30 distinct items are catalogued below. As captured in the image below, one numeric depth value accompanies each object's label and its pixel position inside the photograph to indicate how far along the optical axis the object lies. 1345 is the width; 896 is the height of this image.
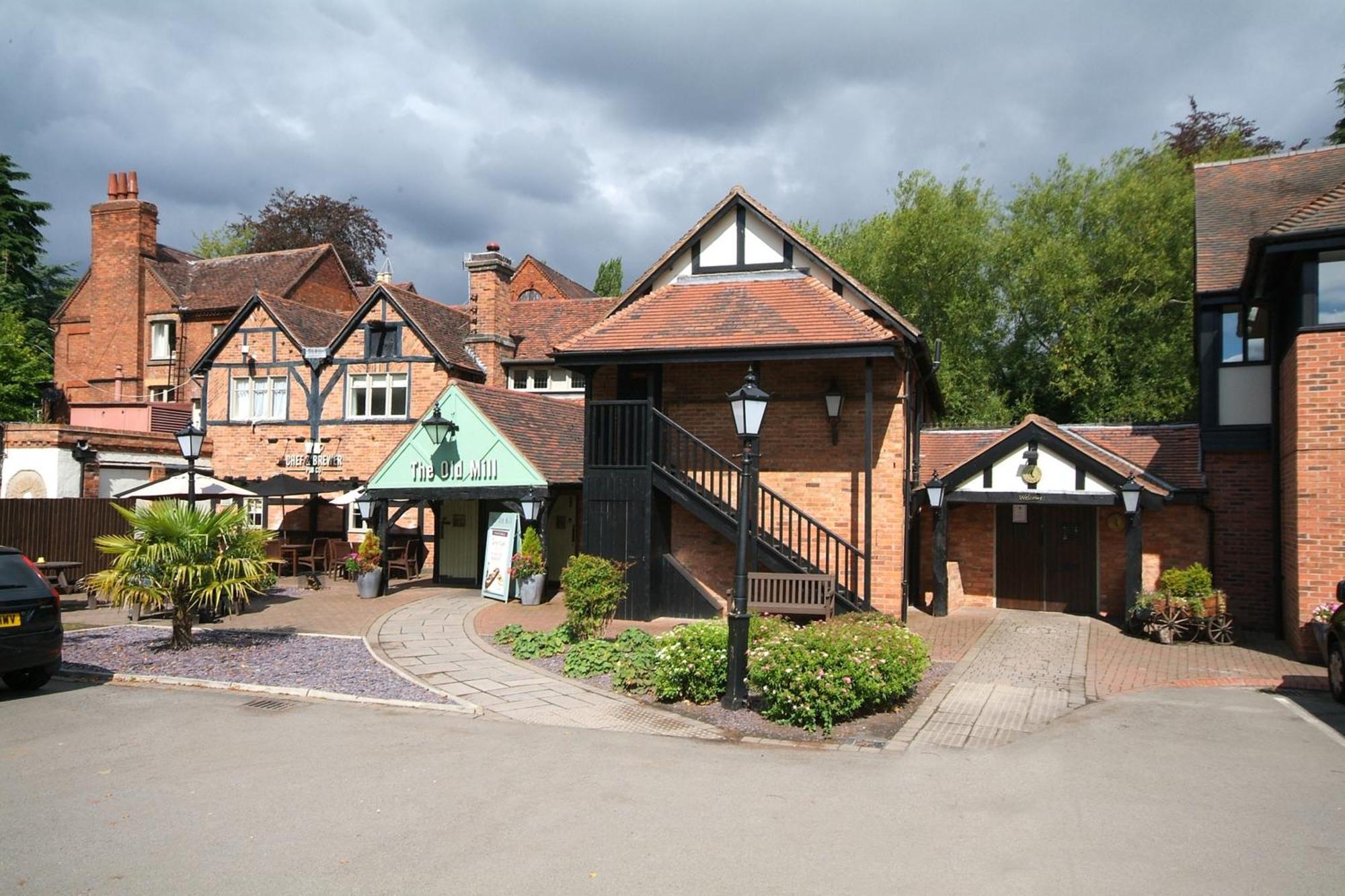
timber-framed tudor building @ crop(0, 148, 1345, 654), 13.12
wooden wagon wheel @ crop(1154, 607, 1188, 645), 13.41
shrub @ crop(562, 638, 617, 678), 10.48
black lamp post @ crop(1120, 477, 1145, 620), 14.45
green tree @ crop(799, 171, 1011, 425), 29.03
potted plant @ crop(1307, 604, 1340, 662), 11.09
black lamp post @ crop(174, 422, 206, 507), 16.44
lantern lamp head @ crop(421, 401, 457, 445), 16.42
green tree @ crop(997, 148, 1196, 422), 26.41
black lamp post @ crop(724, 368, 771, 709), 8.84
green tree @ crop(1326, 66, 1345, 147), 25.86
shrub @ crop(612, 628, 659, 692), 9.78
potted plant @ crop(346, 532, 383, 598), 16.95
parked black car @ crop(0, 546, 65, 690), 9.05
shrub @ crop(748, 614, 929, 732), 8.30
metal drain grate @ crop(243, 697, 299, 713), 9.09
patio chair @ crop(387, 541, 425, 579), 20.62
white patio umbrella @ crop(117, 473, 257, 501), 17.83
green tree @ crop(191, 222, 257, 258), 46.94
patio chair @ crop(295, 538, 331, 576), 20.31
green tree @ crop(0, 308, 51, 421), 30.39
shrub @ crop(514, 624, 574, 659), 11.52
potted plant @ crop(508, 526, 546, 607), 15.62
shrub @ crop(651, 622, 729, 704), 9.14
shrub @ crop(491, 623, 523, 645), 12.30
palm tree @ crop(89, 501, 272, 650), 10.88
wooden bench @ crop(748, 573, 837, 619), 12.68
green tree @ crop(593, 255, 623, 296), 46.72
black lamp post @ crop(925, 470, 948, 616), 15.82
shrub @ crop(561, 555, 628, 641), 11.59
